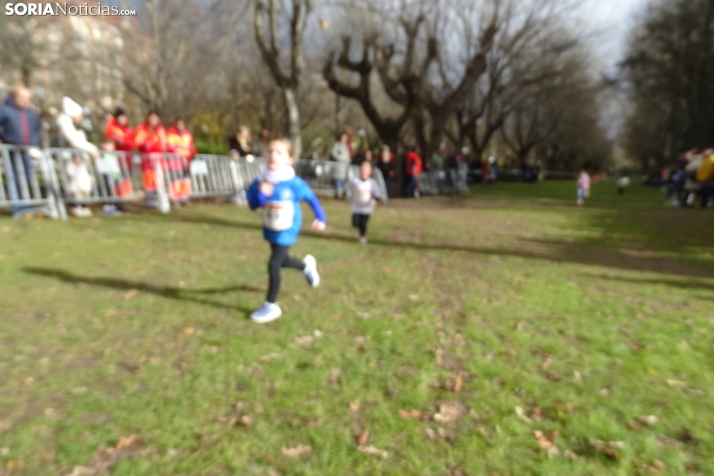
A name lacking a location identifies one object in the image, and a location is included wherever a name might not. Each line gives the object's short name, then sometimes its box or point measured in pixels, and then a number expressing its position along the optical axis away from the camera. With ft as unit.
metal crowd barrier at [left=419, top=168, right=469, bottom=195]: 70.95
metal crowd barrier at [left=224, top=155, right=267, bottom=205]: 43.86
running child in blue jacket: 15.44
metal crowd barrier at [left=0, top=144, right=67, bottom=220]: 27.86
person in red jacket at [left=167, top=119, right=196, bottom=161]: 38.09
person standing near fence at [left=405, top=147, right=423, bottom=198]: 60.23
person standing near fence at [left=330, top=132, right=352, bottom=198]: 53.62
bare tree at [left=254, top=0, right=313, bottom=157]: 50.09
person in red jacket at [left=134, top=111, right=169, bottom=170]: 35.50
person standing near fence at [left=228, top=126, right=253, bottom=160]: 45.65
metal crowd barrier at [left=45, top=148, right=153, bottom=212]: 30.71
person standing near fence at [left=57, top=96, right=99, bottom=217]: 30.30
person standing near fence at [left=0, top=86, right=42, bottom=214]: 27.78
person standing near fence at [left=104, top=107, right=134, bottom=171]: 34.47
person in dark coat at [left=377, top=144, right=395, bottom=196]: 56.90
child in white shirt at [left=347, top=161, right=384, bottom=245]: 28.78
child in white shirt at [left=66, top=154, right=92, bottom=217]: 31.05
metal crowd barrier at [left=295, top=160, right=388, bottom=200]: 55.16
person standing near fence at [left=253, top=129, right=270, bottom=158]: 52.85
